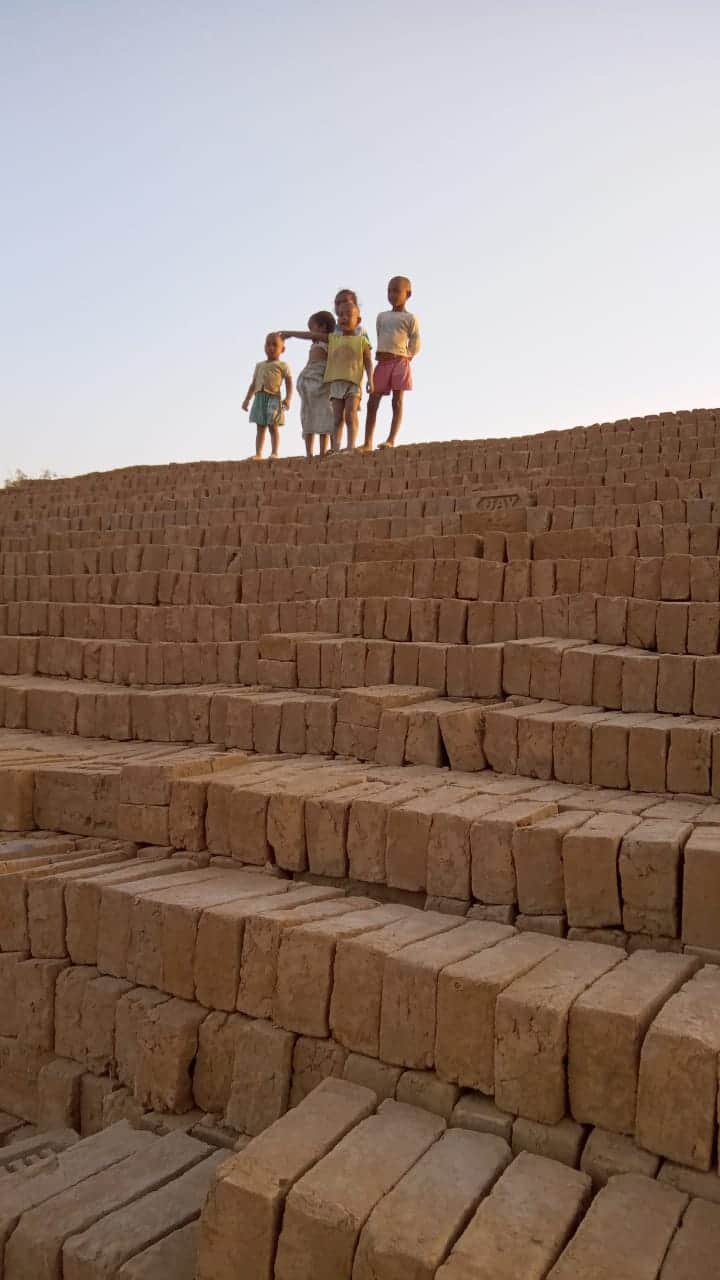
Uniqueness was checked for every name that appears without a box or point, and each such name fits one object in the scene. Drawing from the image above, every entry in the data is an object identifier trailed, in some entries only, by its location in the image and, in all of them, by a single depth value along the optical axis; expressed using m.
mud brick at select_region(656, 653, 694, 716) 4.53
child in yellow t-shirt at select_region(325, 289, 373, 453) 10.95
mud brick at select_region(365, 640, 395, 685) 5.66
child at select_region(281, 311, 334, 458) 11.80
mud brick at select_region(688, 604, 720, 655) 4.92
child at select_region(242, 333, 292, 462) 12.41
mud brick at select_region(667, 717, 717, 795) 3.93
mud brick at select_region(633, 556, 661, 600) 5.50
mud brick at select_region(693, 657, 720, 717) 4.44
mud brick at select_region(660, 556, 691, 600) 5.39
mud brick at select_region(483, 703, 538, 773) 4.49
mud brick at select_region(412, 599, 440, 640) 5.97
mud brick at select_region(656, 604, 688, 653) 5.04
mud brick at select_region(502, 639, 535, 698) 5.07
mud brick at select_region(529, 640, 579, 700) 4.94
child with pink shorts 10.87
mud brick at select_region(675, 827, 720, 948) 2.95
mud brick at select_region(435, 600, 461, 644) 5.90
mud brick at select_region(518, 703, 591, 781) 4.25
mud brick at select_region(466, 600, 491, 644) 5.79
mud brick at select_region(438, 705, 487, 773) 4.63
